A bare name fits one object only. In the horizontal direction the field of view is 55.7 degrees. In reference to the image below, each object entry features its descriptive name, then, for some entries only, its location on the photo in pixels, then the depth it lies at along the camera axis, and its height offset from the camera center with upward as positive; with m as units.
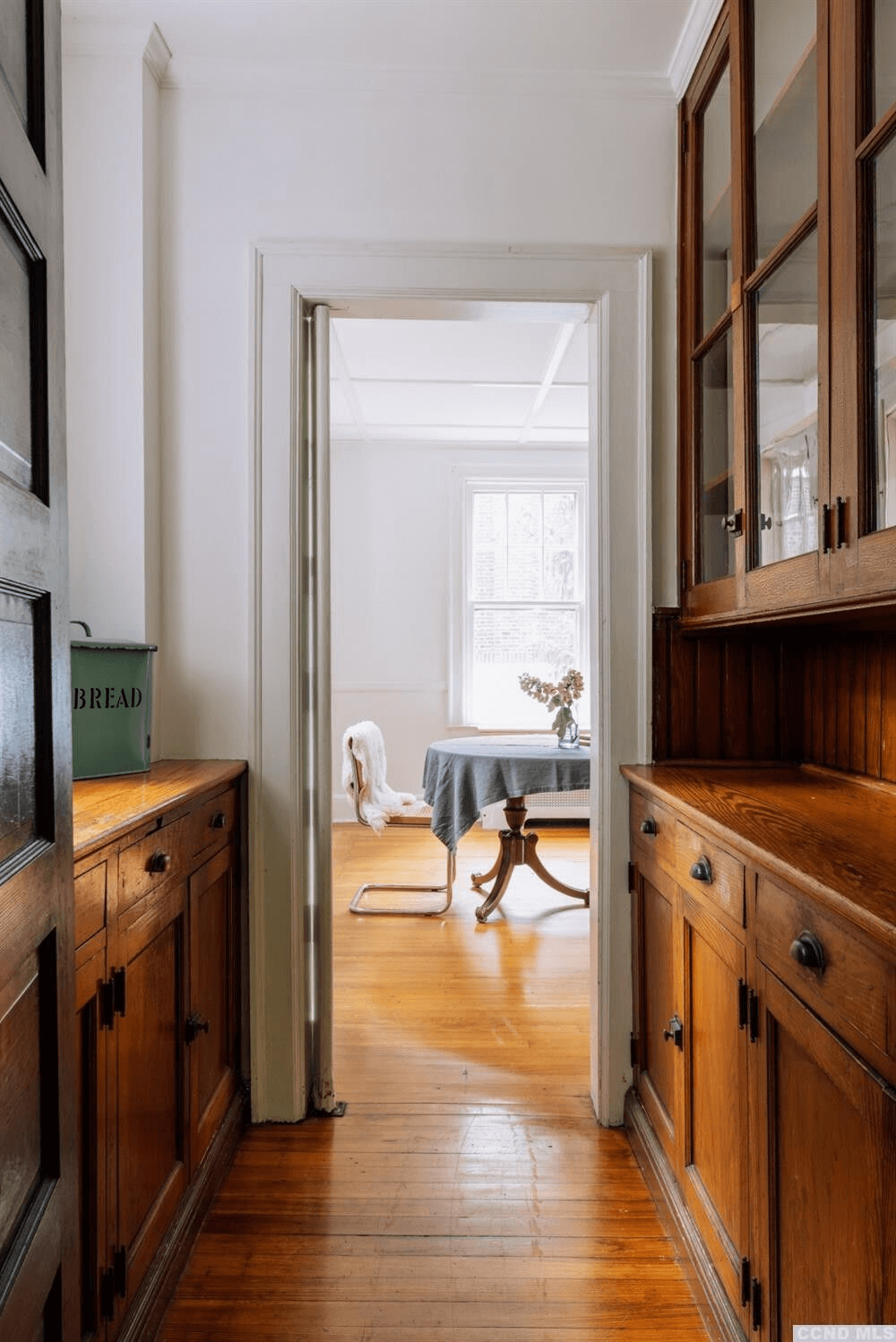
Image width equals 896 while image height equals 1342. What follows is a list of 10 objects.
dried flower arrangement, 3.98 -0.13
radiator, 5.65 -0.94
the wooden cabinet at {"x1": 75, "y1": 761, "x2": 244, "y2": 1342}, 1.25 -0.64
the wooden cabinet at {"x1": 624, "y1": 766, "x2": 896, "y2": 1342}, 0.93 -0.54
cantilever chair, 3.92 -1.09
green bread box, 1.86 -0.08
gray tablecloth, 3.60 -0.47
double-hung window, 6.03 +0.53
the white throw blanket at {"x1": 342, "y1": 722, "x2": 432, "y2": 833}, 4.18 -0.56
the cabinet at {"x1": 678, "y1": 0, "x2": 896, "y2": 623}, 1.23 +0.64
